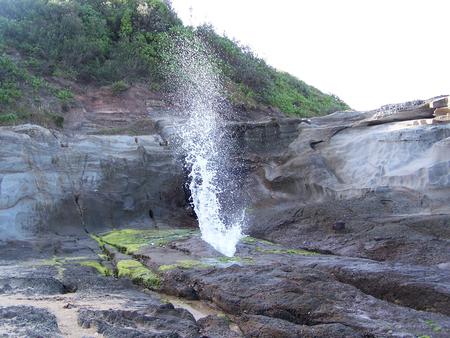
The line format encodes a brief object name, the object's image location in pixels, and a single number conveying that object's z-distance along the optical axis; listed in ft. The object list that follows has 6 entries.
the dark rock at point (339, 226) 32.66
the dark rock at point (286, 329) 15.05
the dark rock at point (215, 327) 15.99
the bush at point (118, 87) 61.31
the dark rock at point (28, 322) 14.88
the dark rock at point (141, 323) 15.20
